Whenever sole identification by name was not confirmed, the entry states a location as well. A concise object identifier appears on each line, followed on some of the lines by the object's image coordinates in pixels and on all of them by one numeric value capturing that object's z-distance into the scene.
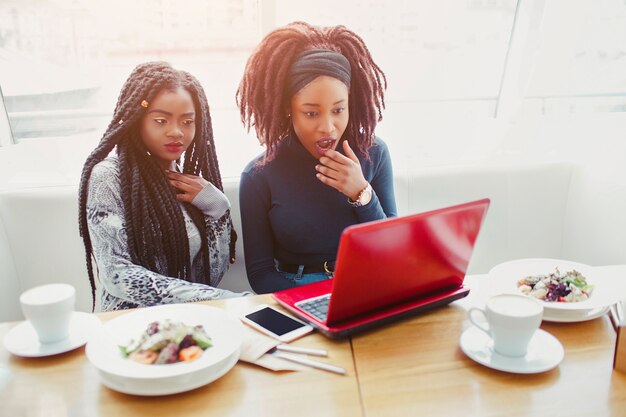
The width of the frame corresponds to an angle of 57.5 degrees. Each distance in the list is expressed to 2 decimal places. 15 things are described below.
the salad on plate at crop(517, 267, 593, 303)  1.10
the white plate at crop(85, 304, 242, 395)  0.83
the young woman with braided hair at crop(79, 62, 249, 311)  1.37
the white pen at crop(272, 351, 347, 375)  0.90
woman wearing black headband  1.53
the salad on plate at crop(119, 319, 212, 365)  0.88
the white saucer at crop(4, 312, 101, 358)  0.94
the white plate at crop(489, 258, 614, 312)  1.06
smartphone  1.01
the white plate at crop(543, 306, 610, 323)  1.04
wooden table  0.80
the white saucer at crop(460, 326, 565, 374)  0.88
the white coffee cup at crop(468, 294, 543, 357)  0.86
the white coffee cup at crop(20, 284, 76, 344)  0.92
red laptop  0.90
